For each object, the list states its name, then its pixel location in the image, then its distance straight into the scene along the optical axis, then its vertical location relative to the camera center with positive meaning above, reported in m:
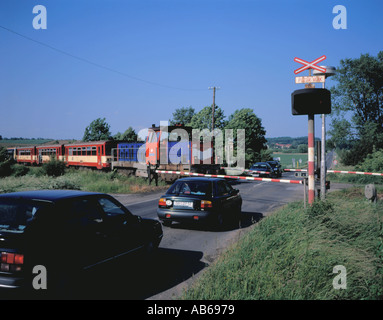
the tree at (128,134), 48.16 +3.45
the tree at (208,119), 48.34 +5.73
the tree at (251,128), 44.44 +3.95
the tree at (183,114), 81.62 +11.01
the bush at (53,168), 21.66 -0.85
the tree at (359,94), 43.44 +8.79
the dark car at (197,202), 7.72 -1.22
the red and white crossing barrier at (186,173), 16.83 -0.98
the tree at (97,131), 51.38 +4.16
